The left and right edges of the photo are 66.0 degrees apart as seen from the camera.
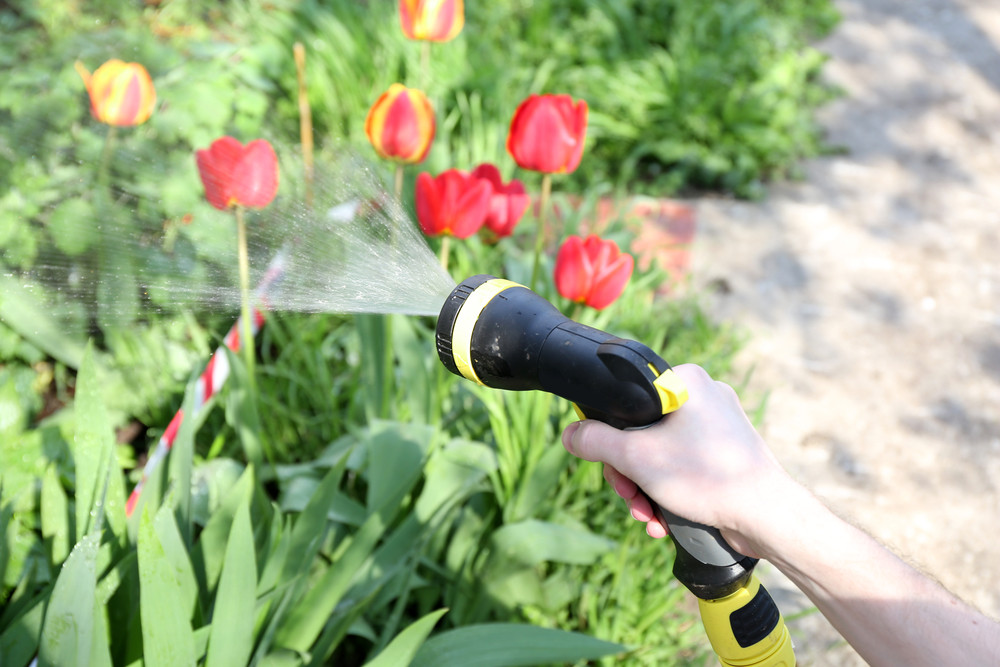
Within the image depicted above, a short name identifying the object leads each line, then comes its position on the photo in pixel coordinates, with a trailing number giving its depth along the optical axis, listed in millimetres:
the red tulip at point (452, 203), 1421
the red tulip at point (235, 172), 1317
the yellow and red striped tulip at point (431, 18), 1845
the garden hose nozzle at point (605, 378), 921
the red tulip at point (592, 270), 1476
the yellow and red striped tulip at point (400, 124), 1489
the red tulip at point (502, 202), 1587
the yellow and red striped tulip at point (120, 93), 1633
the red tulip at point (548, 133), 1474
